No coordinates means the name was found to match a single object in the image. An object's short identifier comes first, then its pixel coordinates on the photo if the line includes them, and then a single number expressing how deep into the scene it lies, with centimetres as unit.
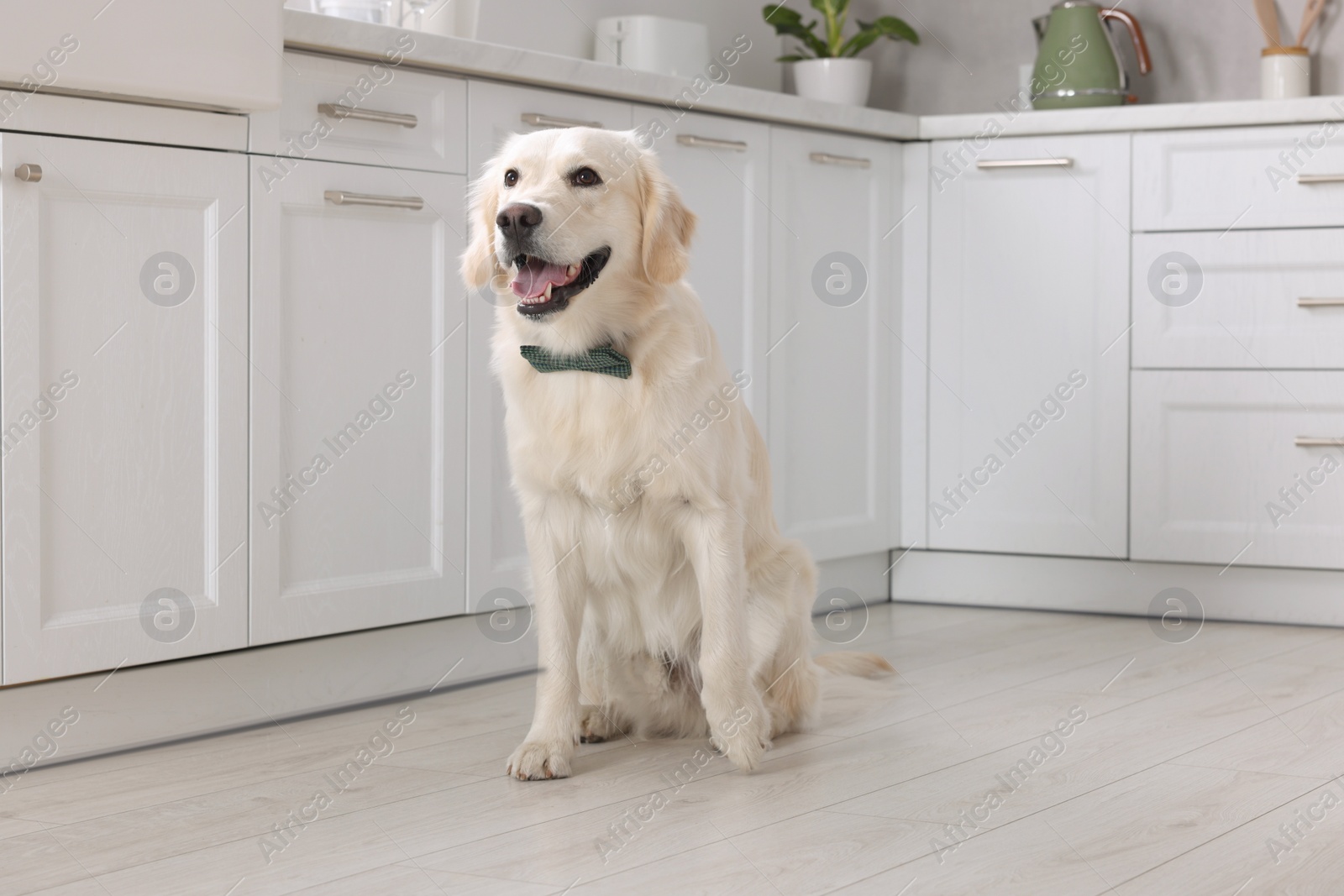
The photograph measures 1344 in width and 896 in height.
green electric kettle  367
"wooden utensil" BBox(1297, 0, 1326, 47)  357
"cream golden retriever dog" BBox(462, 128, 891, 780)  199
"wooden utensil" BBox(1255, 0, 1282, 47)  367
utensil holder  355
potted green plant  385
